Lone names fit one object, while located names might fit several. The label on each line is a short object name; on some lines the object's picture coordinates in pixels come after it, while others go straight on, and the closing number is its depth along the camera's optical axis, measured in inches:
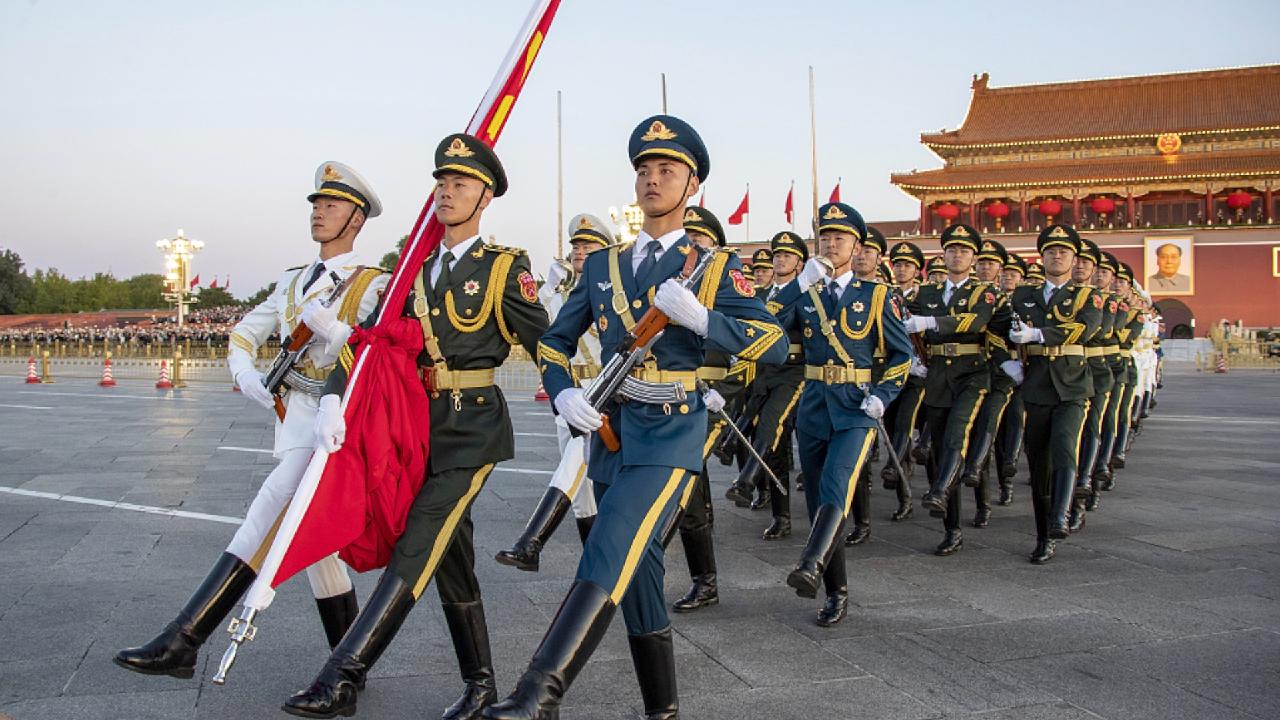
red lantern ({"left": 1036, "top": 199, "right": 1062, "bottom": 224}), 1888.5
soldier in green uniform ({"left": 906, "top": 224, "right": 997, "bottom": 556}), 300.7
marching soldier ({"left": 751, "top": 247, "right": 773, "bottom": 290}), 419.8
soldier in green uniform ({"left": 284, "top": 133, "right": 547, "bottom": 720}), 146.4
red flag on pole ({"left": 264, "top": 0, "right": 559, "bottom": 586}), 142.9
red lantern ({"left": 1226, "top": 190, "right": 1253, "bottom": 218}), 1843.0
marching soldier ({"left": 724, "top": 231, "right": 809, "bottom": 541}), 295.9
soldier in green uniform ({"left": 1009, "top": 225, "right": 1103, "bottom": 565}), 269.3
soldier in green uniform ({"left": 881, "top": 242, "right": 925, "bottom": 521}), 324.5
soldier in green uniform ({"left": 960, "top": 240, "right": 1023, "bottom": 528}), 303.6
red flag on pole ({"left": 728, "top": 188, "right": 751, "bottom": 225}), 1384.1
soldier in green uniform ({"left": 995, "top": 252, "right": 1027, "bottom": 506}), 354.9
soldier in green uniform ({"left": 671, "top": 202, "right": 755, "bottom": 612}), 215.5
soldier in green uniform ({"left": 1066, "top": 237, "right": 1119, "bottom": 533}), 303.4
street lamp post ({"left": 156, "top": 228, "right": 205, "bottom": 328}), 1732.3
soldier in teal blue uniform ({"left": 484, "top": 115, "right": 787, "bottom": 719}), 130.4
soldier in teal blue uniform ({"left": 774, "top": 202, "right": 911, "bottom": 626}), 205.2
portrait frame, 1811.0
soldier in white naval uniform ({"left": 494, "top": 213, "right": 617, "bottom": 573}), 226.8
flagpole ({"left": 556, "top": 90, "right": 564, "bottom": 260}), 608.9
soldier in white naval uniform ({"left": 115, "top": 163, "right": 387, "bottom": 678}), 146.4
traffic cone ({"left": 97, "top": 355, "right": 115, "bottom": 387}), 980.9
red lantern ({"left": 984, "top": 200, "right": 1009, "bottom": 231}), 1932.8
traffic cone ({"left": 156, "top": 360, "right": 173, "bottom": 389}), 954.7
